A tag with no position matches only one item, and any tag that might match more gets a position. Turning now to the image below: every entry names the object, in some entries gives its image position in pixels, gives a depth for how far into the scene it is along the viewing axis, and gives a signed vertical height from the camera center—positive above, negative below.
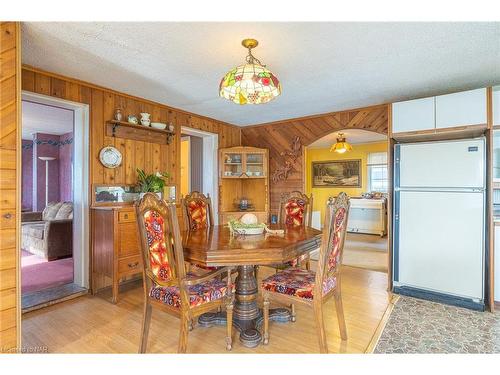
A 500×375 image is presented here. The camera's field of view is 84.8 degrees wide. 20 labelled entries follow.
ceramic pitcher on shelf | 3.41 +0.84
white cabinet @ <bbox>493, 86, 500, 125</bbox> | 2.63 +0.76
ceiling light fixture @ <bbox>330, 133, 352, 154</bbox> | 5.67 +0.85
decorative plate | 3.10 +0.34
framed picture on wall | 7.18 +0.36
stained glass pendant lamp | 1.83 +0.69
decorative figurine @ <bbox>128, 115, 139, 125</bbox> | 3.27 +0.80
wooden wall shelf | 3.19 +0.68
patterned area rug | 1.96 -1.16
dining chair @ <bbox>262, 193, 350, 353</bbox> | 1.76 -0.70
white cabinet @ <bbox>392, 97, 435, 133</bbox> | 2.87 +0.77
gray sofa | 4.13 -0.81
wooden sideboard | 2.77 -0.61
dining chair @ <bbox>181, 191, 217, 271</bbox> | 2.84 -0.27
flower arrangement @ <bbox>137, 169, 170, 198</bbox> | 3.36 +0.05
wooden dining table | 1.78 -0.45
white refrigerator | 2.64 -0.35
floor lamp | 6.40 +0.19
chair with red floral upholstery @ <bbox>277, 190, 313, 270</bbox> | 3.07 -0.27
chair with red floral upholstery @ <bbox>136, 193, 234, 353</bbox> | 1.69 -0.60
